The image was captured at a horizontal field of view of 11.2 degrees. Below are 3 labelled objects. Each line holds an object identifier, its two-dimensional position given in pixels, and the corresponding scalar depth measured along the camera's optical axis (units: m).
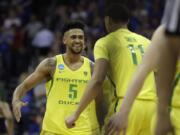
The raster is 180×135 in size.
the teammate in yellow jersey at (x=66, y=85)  9.82
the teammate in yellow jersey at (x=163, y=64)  4.30
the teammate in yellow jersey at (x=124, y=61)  8.17
